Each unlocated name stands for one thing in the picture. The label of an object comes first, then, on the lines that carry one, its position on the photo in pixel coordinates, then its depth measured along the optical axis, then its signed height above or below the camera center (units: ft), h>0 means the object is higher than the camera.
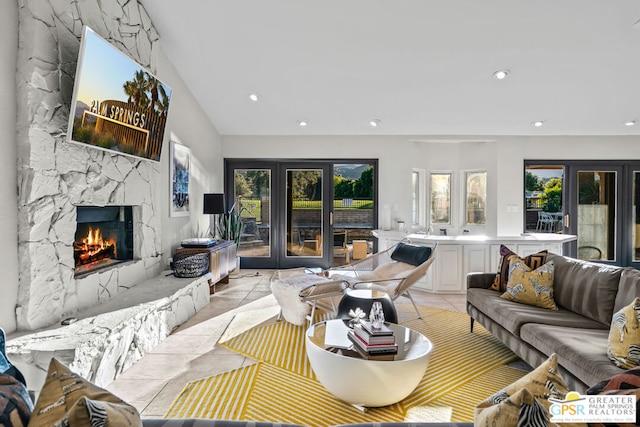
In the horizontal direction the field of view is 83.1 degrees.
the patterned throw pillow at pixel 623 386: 2.91 -1.47
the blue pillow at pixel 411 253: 13.48 -1.57
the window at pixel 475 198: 20.71 +0.89
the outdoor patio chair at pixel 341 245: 21.86 -1.94
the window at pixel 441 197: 21.53 +0.97
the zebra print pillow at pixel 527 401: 2.73 -1.58
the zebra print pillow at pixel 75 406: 2.49 -1.51
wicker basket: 13.69 -2.01
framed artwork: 15.61 +1.59
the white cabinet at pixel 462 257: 16.63 -2.02
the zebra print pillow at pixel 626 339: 5.84 -2.10
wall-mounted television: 8.81 +3.16
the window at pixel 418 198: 21.43 +0.92
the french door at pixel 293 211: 21.70 +0.13
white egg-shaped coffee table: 6.73 -3.04
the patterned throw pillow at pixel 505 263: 10.38 -1.48
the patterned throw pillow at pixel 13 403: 2.76 -1.54
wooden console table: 15.24 -2.10
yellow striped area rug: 7.02 -3.89
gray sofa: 6.53 -2.51
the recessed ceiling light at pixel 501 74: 13.99 +5.45
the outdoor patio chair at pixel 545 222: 20.63 -0.50
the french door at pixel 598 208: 20.26 +0.30
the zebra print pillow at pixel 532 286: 9.63 -1.99
